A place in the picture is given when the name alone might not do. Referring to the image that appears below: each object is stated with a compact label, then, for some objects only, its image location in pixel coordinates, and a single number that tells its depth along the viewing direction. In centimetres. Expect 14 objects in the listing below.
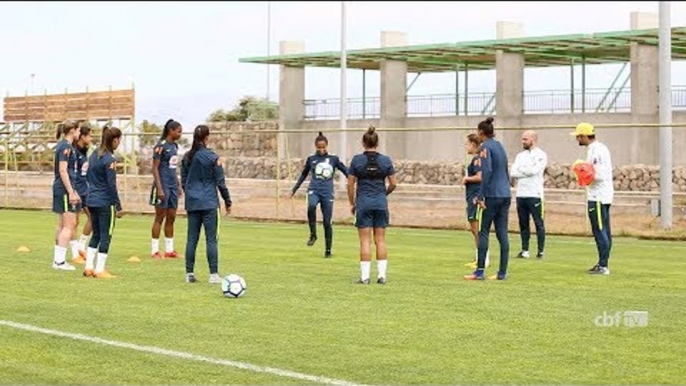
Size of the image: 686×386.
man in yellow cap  1691
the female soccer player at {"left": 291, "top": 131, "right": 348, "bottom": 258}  2056
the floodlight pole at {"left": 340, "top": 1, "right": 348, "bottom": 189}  4025
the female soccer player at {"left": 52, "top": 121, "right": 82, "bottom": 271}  1656
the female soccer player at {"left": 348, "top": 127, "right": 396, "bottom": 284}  1528
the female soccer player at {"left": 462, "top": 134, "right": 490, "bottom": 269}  1766
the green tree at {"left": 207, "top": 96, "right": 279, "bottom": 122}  6800
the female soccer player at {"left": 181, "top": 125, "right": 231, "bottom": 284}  1509
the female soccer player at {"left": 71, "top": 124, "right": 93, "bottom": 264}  1679
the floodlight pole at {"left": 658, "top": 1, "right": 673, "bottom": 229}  2653
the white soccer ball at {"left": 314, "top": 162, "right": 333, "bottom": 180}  2073
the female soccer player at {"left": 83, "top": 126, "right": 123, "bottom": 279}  1578
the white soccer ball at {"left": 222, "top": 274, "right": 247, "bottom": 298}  1389
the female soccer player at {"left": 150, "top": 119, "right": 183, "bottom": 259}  1828
